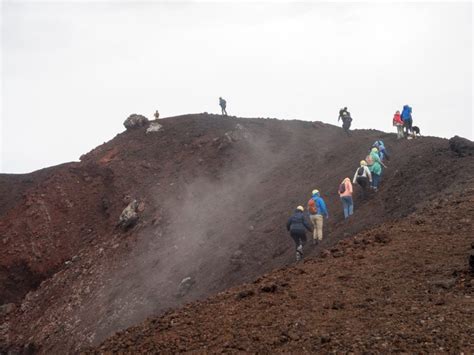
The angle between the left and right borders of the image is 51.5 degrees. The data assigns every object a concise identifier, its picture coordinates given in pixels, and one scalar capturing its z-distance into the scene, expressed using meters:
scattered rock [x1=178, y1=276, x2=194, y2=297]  14.17
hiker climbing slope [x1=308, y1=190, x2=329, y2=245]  12.95
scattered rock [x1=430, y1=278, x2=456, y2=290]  7.33
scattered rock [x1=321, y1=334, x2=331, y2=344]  6.41
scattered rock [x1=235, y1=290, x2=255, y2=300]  9.04
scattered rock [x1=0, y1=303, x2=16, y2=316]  18.97
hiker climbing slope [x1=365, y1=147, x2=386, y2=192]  15.12
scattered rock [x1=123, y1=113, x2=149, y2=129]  29.75
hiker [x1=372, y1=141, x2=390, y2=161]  17.03
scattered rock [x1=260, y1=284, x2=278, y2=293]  8.96
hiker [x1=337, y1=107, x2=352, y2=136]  22.45
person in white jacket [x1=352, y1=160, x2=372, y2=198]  14.81
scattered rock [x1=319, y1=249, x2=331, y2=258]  10.54
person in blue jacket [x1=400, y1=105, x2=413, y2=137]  18.88
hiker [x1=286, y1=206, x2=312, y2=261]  12.47
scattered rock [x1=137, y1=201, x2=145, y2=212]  21.69
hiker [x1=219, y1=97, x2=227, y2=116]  30.19
